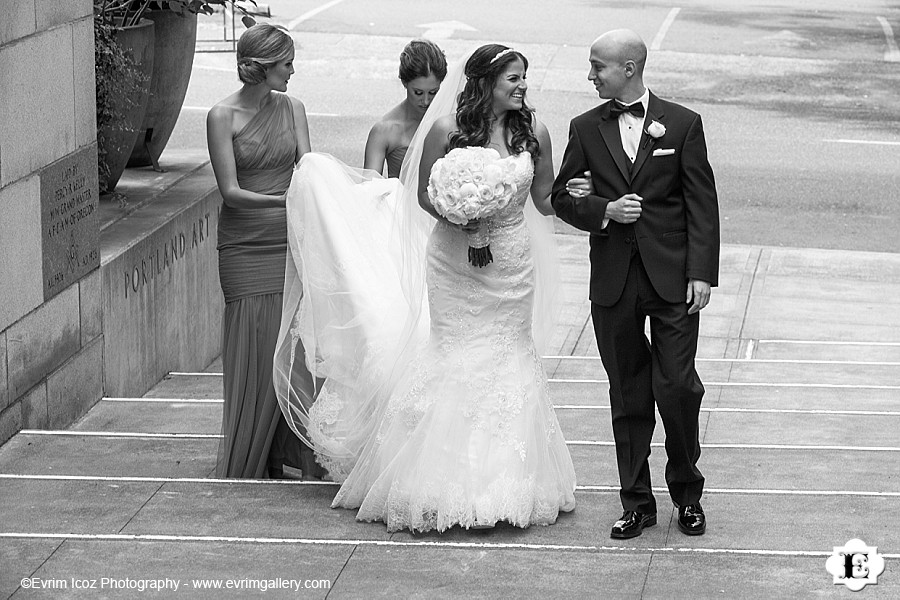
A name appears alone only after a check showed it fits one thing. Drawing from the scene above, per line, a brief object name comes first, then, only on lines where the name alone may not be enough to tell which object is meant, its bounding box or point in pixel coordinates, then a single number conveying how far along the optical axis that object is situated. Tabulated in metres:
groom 10.41
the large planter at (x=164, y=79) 20.06
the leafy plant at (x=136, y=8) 18.28
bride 10.84
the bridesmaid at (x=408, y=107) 13.94
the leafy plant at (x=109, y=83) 17.83
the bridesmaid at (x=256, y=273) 12.96
